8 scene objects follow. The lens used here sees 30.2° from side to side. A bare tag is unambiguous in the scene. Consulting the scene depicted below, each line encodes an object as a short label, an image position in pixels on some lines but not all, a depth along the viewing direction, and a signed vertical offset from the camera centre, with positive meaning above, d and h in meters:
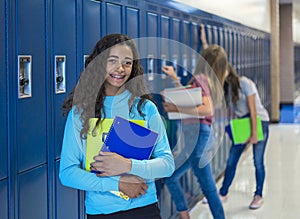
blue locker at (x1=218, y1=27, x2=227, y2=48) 5.84 +0.75
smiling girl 2.04 -0.09
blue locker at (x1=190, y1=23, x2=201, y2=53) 4.88 +0.62
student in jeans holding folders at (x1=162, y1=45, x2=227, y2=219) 3.98 -0.26
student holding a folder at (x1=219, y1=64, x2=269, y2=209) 4.70 -0.10
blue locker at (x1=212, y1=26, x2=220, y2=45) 5.58 +0.74
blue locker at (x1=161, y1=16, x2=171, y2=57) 4.05 +0.56
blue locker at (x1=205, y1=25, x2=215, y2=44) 5.34 +0.72
